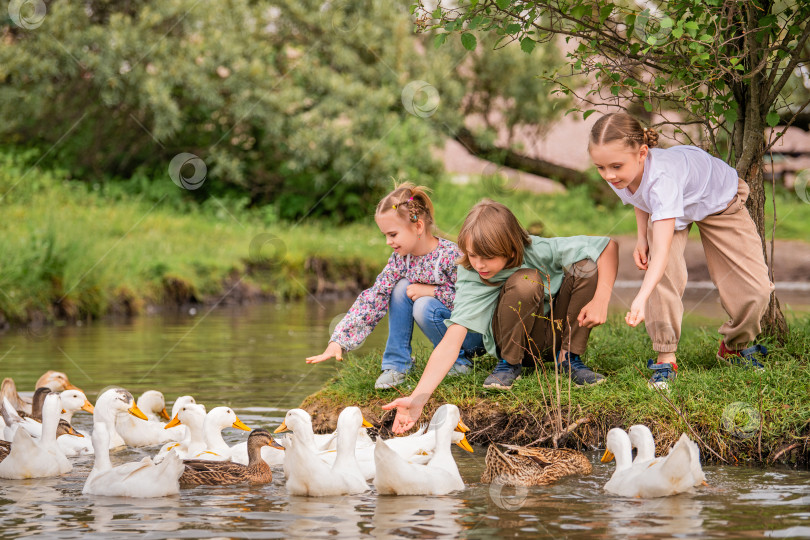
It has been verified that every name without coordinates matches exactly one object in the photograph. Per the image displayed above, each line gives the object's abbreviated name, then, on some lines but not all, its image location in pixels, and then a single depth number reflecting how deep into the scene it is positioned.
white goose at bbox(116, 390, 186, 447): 12.68
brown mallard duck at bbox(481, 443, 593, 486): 9.37
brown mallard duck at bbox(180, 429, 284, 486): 9.96
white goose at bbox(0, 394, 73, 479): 10.20
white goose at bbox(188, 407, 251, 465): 11.02
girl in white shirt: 10.80
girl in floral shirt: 12.32
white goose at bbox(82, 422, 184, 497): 9.31
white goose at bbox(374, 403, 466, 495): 9.10
